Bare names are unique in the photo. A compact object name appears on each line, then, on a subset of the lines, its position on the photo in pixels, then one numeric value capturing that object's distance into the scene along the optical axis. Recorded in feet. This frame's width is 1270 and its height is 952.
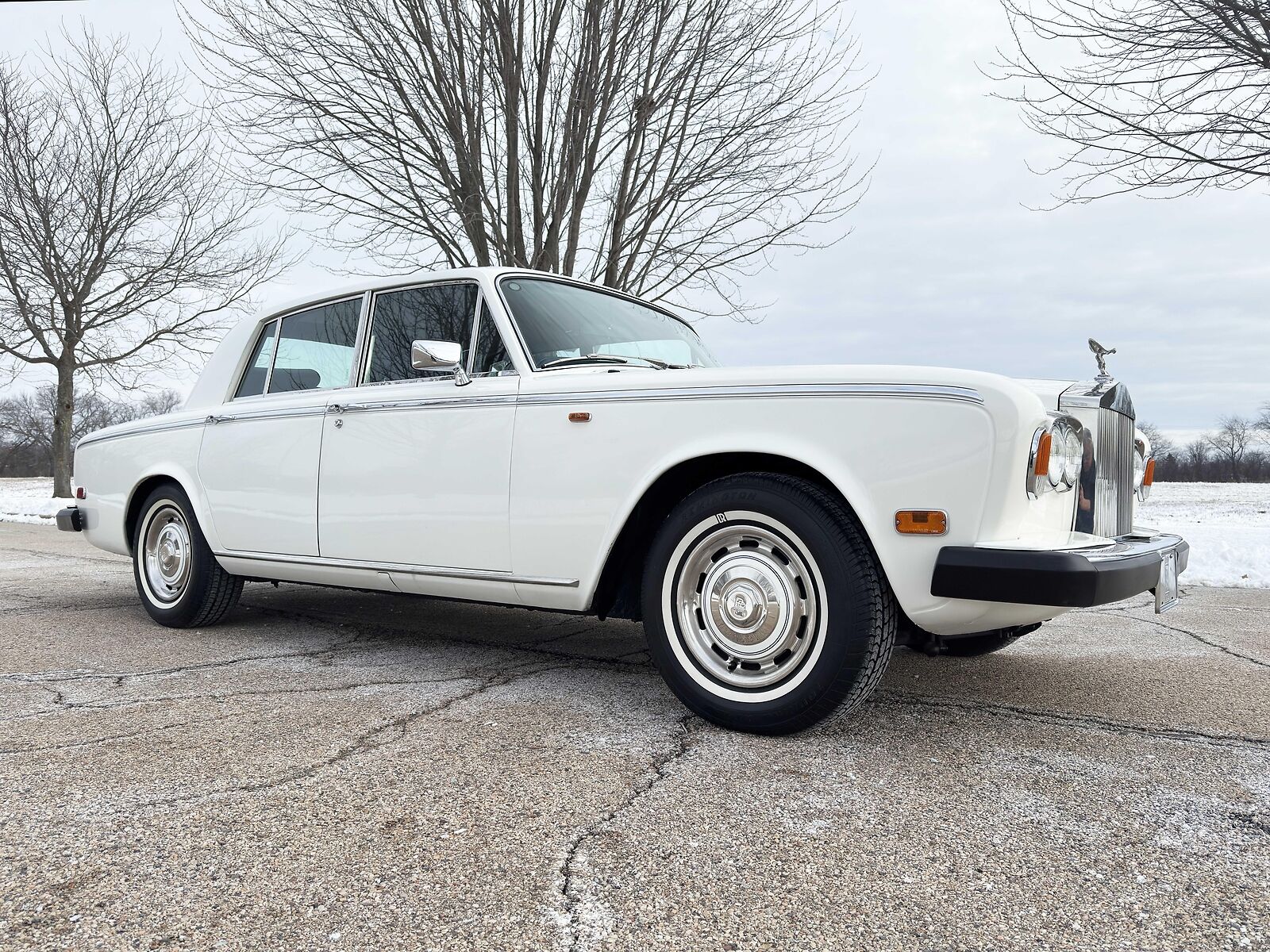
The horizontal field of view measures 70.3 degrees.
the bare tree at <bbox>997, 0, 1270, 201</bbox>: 29.27
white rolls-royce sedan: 8.36
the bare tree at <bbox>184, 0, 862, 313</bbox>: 31.96
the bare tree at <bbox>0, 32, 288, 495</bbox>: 63.10
